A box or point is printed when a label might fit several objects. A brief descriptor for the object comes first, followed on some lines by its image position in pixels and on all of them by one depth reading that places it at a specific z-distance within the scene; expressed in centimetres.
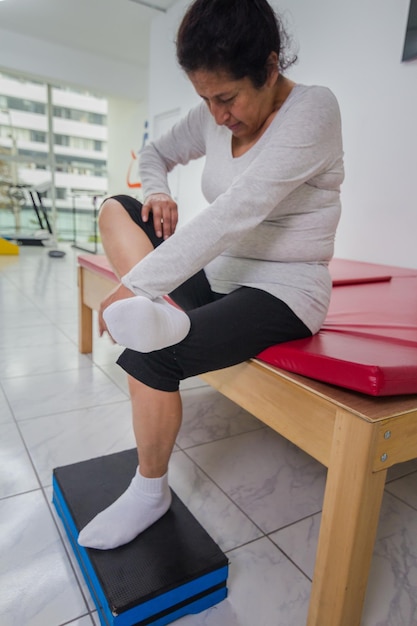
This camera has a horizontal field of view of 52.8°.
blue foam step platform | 72
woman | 71
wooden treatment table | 60
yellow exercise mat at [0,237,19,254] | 513
